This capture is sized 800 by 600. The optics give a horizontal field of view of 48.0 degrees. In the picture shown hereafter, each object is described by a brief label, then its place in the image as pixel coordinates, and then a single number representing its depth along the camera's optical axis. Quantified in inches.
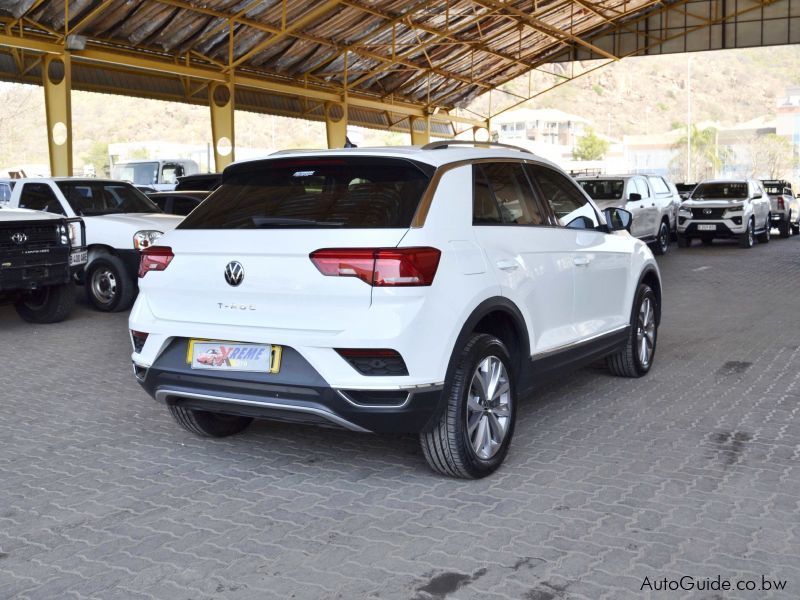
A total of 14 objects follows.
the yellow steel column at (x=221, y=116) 1053.8
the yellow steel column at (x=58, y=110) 828.6
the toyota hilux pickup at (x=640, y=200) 708.0
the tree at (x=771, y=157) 3843.5
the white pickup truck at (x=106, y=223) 440.5
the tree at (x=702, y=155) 4121.6
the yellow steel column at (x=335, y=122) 1288.1
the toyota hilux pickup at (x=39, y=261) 378.7
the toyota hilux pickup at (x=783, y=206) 1048.2
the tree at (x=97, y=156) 3932.1
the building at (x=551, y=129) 4972.9
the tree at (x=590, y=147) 4793.3
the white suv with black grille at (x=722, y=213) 855.1
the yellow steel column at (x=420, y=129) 1537.9
